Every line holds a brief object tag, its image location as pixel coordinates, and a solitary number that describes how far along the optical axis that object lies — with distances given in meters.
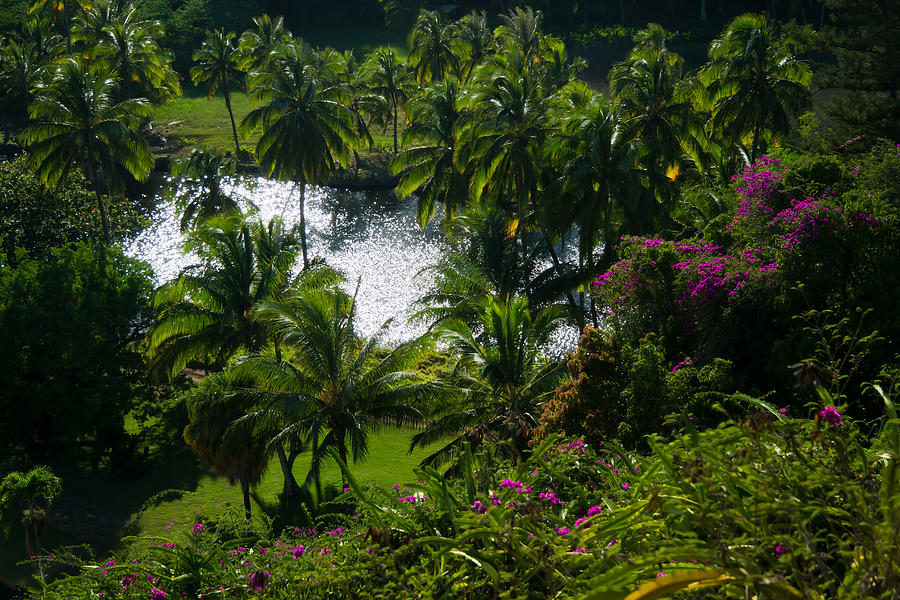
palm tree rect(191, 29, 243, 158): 59.62
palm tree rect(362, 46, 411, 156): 58.34
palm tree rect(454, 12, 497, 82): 52.12
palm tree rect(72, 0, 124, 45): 58.00
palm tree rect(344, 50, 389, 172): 55.28
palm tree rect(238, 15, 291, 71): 60.06
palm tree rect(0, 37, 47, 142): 59.59
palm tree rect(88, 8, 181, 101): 54.12
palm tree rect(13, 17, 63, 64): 63.26
